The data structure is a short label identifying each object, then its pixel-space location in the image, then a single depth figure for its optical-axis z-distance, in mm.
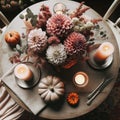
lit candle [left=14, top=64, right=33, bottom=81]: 1314
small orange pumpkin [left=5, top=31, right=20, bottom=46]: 1425
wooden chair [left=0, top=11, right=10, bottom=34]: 1627
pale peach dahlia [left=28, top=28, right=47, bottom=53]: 1155
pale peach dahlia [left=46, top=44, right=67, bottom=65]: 1180
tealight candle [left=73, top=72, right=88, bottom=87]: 1393
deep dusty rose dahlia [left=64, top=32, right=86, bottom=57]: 1154
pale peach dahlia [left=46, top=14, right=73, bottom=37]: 1139
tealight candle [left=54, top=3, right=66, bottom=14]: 1478
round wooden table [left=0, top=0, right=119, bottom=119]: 1363
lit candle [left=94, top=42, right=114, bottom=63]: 1315
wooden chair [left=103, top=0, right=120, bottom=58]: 1627
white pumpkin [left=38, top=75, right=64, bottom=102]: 1311
